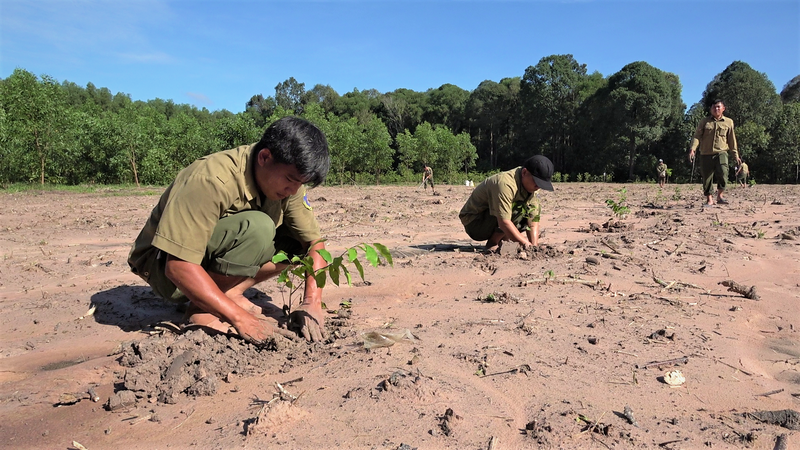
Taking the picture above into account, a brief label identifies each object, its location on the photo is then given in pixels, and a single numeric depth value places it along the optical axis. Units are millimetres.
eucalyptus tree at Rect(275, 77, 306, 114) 59219
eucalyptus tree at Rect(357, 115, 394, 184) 28641
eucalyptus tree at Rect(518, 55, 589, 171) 38844
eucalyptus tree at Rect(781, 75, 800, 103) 36750
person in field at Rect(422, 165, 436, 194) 16605
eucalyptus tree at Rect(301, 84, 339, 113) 59906
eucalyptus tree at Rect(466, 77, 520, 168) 44875
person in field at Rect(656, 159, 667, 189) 15727
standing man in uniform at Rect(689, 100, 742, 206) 8086
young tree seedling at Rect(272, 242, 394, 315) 2248
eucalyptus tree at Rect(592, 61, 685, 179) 30312
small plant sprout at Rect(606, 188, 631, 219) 6398
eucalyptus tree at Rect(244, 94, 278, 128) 63906
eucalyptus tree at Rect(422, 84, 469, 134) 50781
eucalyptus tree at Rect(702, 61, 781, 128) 27422
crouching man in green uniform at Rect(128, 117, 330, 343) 2256
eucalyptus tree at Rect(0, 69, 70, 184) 20781
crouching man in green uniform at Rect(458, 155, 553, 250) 4535
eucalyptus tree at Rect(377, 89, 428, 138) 52969
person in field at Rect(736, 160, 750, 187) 14677
